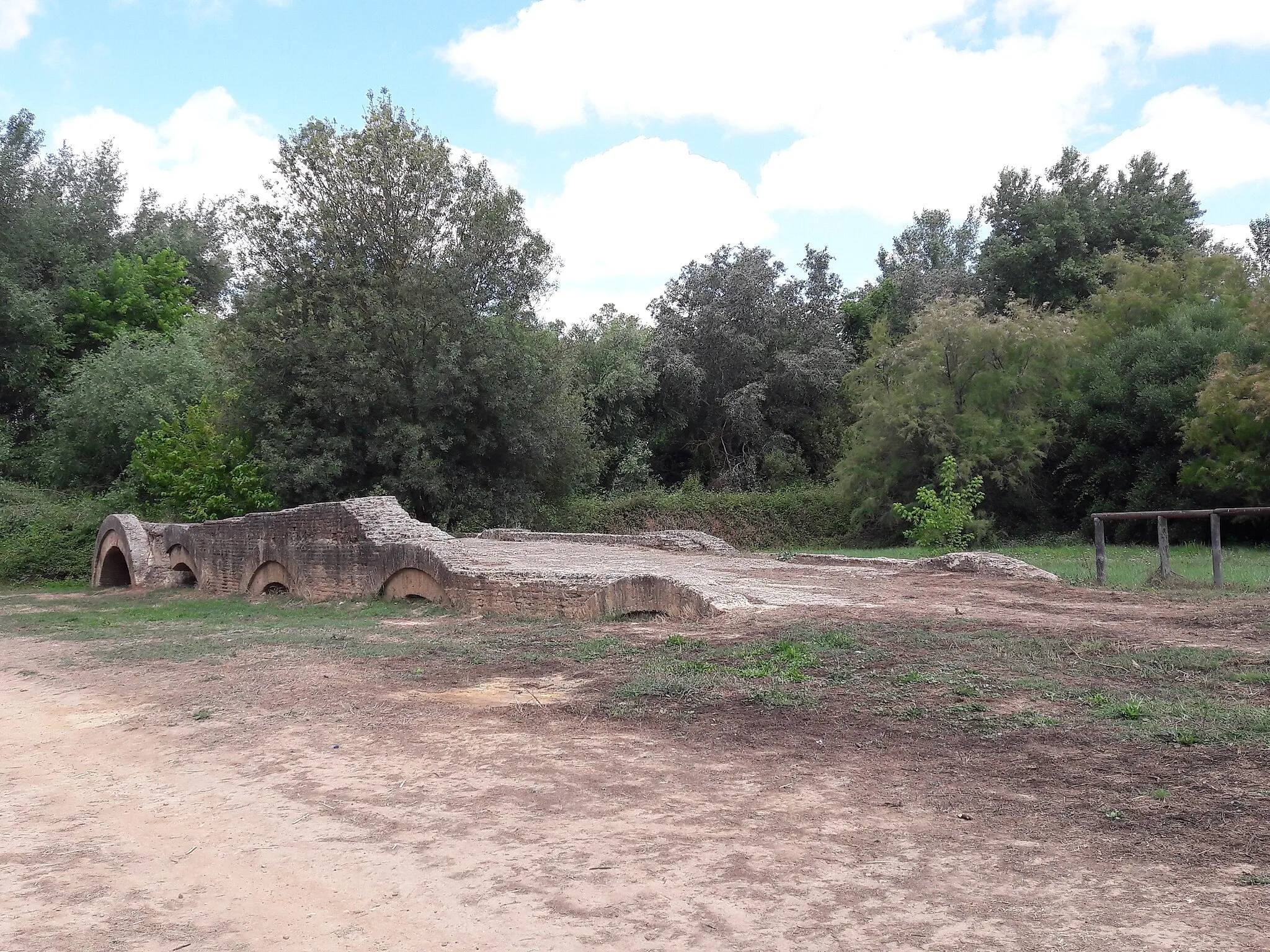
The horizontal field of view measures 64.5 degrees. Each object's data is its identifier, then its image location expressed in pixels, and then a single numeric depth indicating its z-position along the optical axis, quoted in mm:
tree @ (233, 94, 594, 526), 23219
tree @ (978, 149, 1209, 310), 30938
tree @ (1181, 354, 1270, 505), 20516
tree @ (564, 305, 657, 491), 32156
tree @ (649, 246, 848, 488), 32438
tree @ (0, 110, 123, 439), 33406
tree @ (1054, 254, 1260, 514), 23672
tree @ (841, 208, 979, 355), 33812
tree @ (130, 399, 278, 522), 24703
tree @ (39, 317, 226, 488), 29875
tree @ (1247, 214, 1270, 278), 40938
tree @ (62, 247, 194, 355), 36594
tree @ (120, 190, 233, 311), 41656
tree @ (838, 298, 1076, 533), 24781
